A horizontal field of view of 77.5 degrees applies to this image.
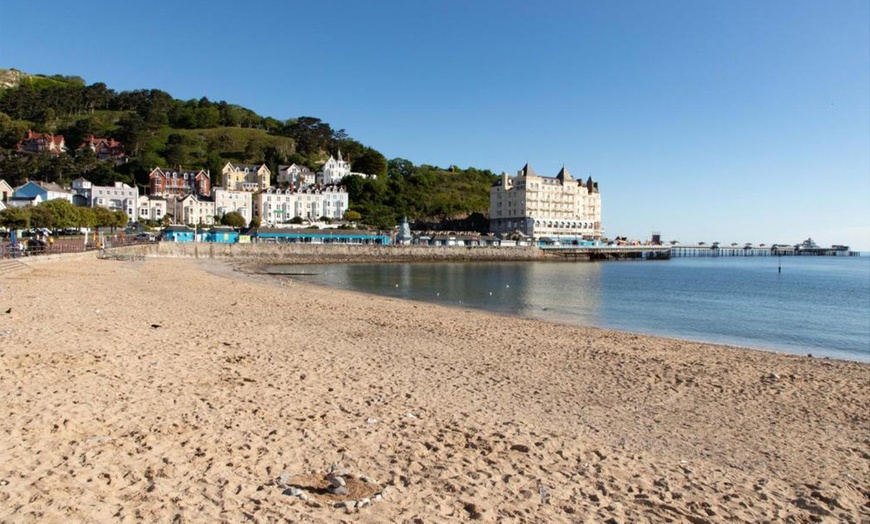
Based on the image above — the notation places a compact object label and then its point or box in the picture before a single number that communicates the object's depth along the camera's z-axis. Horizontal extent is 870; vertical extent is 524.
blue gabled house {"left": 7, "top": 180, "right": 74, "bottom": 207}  70.94
